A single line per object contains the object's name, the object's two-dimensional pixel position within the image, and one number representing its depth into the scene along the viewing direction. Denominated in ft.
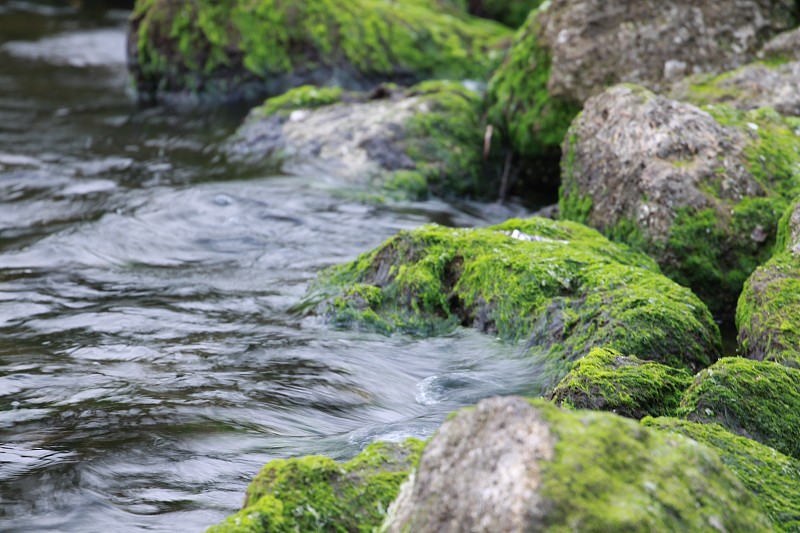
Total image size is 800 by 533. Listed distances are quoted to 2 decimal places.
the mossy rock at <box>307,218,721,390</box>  32.99
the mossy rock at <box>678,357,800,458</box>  25.95
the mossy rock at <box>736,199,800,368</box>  30.58
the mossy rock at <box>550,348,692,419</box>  27.37
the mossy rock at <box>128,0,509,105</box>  79.87
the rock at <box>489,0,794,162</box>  57.26
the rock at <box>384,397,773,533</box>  16.98
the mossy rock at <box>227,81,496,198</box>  62.75
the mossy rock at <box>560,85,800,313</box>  41.42
